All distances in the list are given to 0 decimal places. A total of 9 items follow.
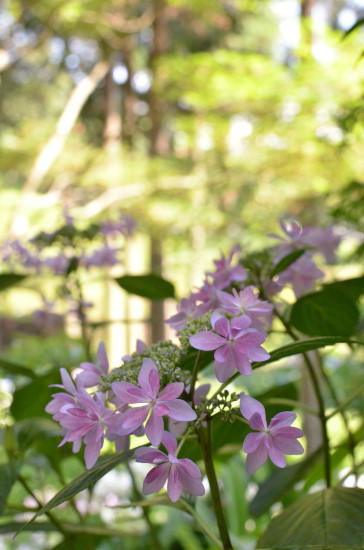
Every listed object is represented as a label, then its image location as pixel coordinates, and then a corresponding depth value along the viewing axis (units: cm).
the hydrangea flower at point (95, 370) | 37
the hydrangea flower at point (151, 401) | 29
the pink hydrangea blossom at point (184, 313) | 41
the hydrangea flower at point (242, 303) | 35
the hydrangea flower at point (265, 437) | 30
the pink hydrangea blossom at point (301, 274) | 52
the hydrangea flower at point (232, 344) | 31
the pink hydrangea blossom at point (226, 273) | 45
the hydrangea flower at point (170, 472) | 30
